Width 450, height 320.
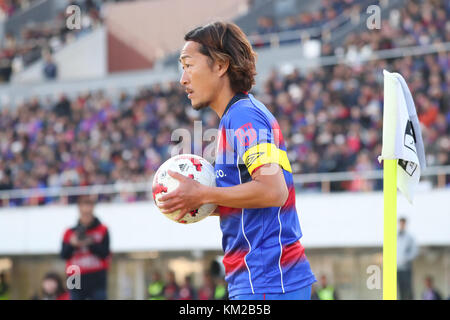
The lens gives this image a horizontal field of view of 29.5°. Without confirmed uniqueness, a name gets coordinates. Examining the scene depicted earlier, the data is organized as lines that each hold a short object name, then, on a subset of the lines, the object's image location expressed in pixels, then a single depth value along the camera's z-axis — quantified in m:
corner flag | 4.34
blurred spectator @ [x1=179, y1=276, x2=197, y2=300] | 14.82
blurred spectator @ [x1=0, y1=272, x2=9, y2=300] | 15.37
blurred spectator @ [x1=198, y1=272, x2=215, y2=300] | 12.88
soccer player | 3.91
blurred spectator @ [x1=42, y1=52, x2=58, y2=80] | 27.53
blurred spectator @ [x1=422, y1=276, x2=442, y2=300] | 12.66
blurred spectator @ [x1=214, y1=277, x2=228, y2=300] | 11.84
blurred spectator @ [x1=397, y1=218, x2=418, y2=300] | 11.97
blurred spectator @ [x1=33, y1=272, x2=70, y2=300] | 9.44
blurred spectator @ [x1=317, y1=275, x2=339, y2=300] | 12.14
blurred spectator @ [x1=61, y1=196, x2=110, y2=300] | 9.40
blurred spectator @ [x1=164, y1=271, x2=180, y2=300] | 14.95
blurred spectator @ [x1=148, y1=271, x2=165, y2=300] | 15.23
